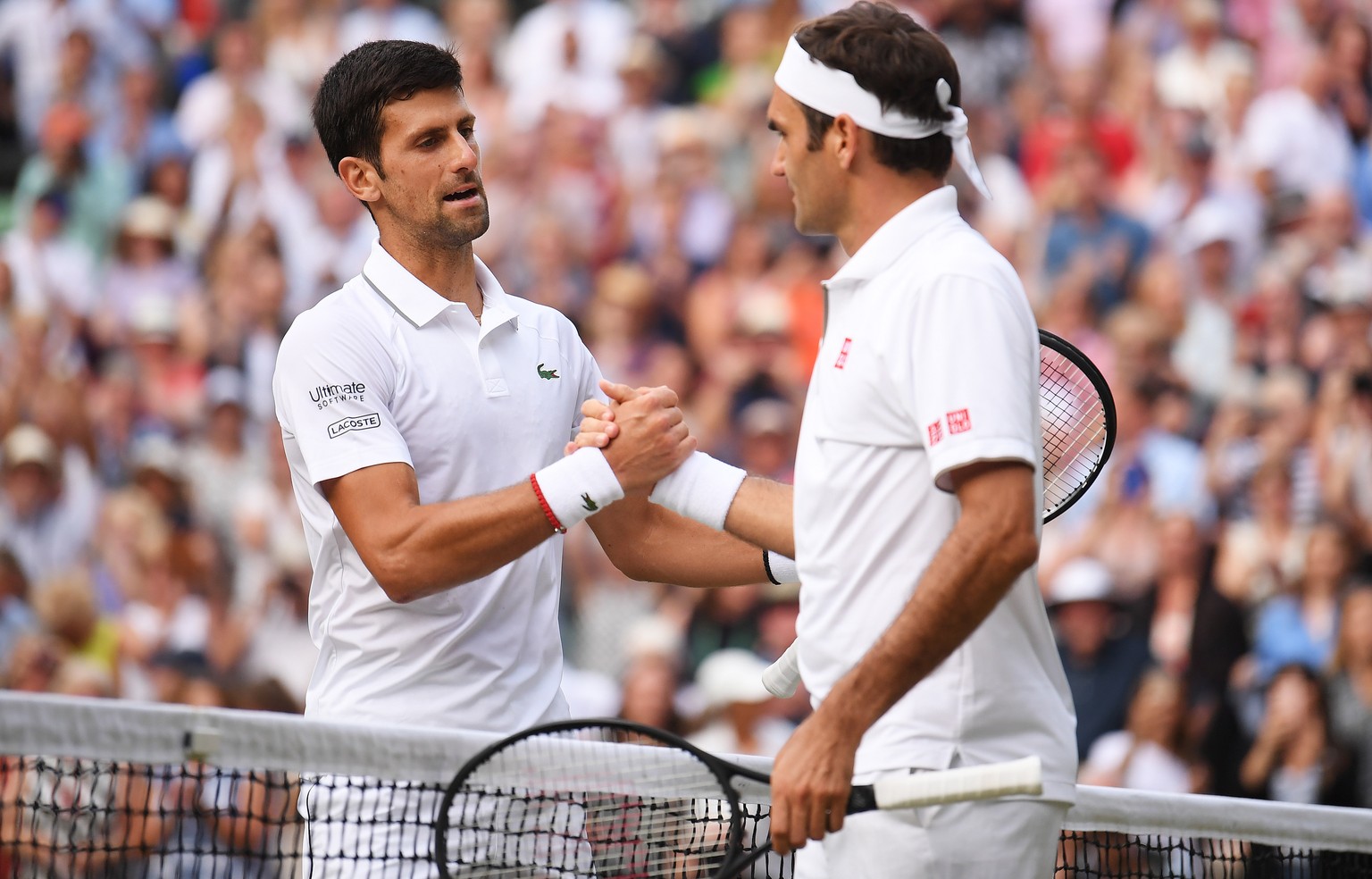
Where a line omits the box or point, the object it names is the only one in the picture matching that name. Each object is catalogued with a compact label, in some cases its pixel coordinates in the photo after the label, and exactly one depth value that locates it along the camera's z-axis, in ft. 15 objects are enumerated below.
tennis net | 21.09
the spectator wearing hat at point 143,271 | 67.05
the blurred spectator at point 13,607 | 54.75
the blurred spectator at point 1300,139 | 56.59
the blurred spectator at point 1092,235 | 56.03
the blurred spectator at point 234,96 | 71.87
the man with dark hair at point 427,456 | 22.74
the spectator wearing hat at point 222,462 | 59.62
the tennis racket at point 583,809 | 21.88
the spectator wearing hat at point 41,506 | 59.41
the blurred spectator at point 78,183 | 70.23
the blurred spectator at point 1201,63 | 59.47
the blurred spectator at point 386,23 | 73.51
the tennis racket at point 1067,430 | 22.24
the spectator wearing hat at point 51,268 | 67.31
